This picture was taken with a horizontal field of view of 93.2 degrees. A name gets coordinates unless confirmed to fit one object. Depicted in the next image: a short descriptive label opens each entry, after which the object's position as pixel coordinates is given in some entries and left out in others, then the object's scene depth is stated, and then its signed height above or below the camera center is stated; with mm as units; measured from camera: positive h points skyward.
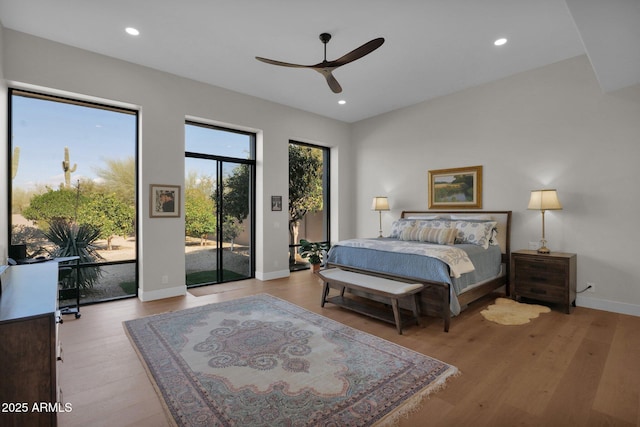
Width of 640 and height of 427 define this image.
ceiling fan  2760 +1542
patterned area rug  1871 -1211
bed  3277 -538
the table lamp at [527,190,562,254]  3797 +137
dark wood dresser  1221 -626
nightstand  3623 -812
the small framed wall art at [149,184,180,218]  4250 +200
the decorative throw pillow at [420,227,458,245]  4246 -322
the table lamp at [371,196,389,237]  5863 +178
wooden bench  3092 -829
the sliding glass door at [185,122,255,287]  4930 +177
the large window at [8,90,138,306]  3584 +365
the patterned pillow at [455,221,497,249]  4230 -282
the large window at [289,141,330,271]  6316 +371
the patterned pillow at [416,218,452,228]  4611 -160
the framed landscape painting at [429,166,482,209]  4902 +418
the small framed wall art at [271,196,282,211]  5586 +203
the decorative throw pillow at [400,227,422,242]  4527 -315
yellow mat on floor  3417 -1211
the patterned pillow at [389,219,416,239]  5020 -215
